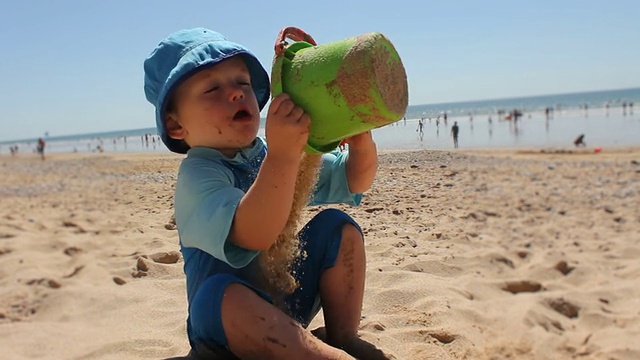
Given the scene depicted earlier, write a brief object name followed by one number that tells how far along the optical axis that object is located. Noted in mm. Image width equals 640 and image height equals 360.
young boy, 1289
